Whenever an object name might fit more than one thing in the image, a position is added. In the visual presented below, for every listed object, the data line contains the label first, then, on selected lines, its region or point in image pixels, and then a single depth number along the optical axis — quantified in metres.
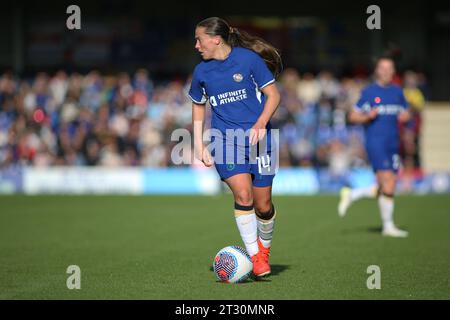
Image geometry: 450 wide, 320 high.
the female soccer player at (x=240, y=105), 17.03
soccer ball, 16.74
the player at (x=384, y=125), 26.50
